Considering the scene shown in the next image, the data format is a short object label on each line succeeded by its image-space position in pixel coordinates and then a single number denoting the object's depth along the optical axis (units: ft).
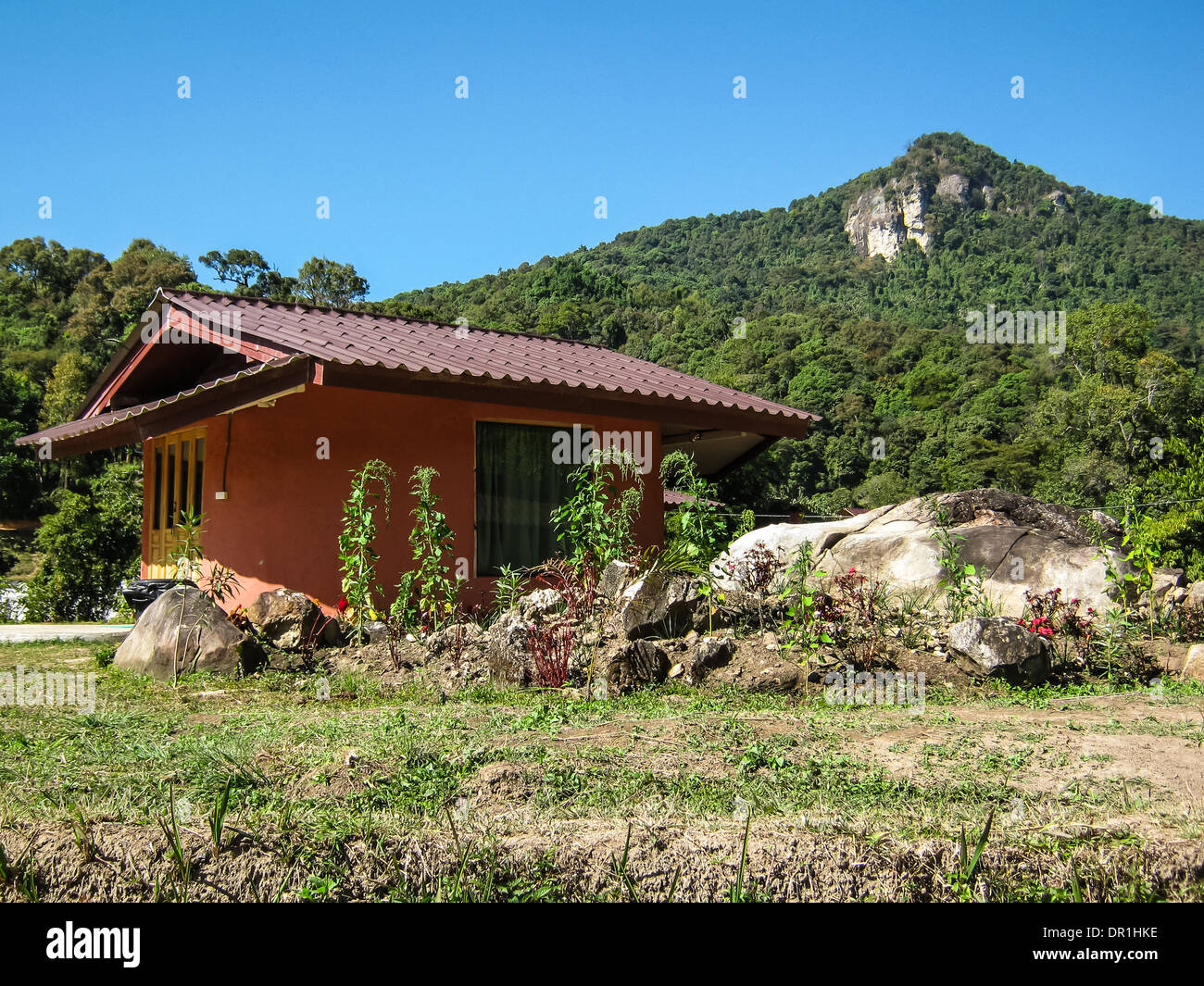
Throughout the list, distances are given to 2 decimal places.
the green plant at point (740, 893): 9.75
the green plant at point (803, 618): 22.34
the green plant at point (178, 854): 9.73
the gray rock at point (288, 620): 25.39
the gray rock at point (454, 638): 23.21
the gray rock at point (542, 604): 24.12
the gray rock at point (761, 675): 21.11
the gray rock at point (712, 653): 21.82
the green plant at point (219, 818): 9.93
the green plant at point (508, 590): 27.32
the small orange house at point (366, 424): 27.71
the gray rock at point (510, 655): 21.22
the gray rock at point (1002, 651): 21.91
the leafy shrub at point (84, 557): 50.08
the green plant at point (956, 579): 24.70
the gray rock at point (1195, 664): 23.22
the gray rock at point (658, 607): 23.15
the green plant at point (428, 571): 25.05
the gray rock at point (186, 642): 22.90
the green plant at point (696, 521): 25.64
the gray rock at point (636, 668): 20.74
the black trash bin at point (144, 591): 33.01
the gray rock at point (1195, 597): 28.07
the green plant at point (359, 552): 24.58
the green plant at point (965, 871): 10.02
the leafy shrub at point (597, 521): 26.61
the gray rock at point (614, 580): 24.86
